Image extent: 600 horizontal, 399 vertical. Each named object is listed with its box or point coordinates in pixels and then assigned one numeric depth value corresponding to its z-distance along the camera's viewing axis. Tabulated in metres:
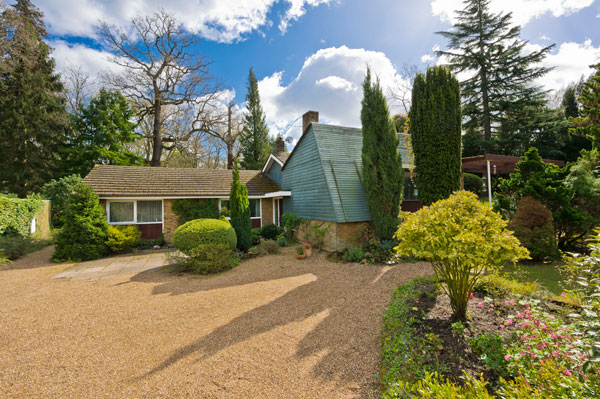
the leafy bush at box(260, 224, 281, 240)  13.00
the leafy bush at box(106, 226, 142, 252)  10.14
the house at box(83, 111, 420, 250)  9.86
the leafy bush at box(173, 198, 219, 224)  12.96
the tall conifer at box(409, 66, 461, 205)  9.05
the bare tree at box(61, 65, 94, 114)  22.10
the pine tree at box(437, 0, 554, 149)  19.12
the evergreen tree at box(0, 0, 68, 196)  17.69
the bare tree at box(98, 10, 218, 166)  19.72
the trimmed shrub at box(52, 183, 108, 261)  9.43
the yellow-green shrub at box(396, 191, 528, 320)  3.34
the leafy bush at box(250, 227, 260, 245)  11.87
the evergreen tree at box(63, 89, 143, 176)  19.64
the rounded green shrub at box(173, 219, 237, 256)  7.96
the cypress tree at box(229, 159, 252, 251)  10.04
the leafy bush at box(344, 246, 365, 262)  8.41
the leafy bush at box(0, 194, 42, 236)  10.45
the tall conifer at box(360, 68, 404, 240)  9.20
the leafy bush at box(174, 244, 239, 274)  7.61
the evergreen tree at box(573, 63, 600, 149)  8.82
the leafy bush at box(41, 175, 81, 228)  15.80
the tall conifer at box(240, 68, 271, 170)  29.06
